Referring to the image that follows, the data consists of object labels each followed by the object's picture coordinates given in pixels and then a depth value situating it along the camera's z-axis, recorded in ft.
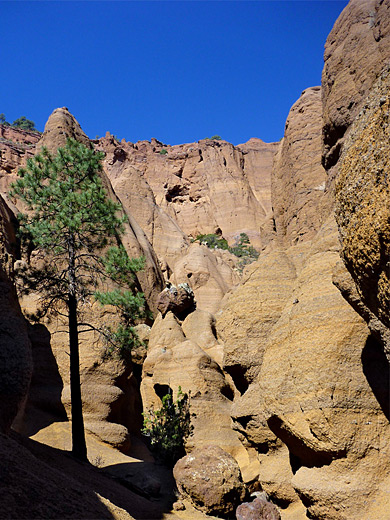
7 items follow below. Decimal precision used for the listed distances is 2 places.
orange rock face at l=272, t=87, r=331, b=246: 59.88
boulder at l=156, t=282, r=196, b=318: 63.05
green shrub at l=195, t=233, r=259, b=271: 178.40
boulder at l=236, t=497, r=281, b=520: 29.81
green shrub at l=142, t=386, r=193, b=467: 45.16
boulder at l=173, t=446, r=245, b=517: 33.86
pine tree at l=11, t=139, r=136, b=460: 40.96
